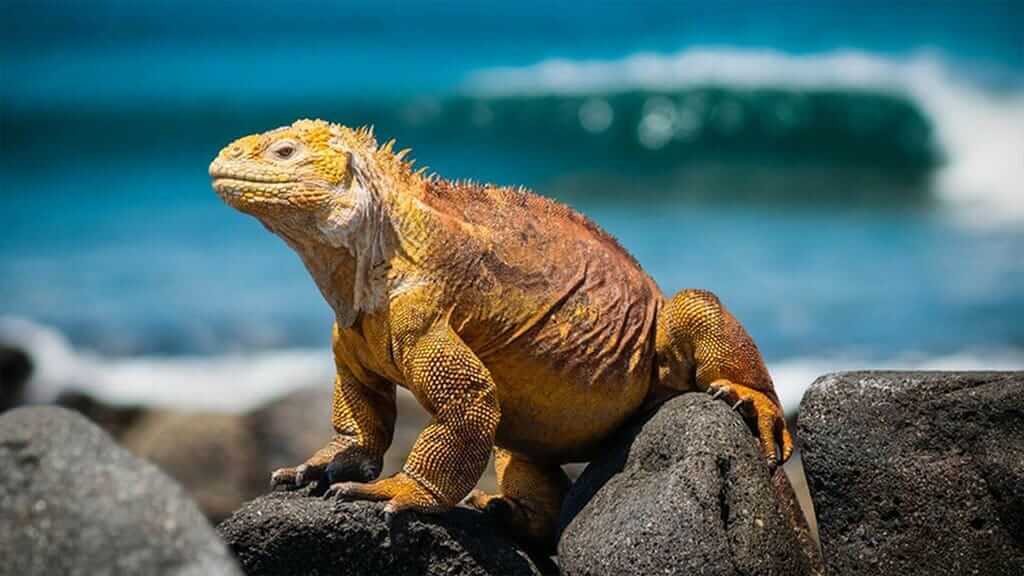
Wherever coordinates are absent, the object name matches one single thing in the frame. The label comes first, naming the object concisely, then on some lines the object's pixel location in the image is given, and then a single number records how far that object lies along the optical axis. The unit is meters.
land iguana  12.39
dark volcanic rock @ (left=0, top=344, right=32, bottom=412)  31.19
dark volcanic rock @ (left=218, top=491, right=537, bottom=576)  12.47
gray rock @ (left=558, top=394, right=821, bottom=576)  12.21
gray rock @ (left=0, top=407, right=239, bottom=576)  9.04
